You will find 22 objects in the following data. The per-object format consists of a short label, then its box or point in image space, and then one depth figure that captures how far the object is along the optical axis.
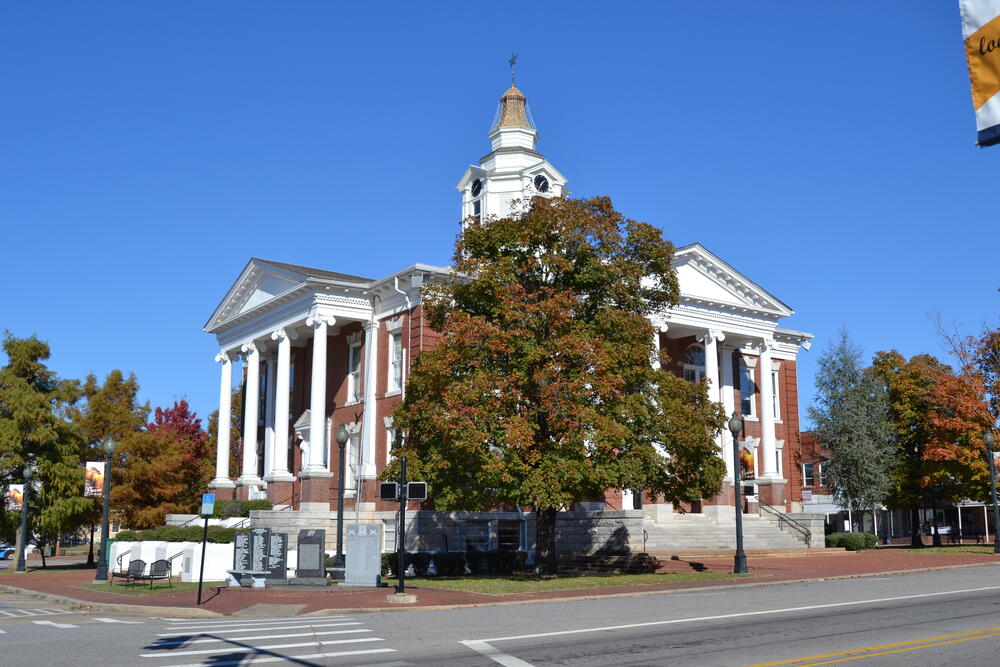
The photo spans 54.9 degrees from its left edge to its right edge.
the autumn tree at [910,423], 52.00
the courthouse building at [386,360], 39.25
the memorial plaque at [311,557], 26.19
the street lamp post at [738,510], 28.55
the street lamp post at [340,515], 29.94
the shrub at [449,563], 31.19
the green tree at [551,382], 26.09
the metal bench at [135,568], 27.56
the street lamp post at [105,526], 29.77
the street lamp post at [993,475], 36.44
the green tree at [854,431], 49.41
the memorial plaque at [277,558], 26.28
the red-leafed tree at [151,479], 46.66
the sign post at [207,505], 21.89
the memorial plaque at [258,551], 26.53
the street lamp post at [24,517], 36.89
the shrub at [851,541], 42.50
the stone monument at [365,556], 25.94
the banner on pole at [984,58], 5.00
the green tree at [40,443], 40.72
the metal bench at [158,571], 27.03
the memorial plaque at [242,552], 26.86
